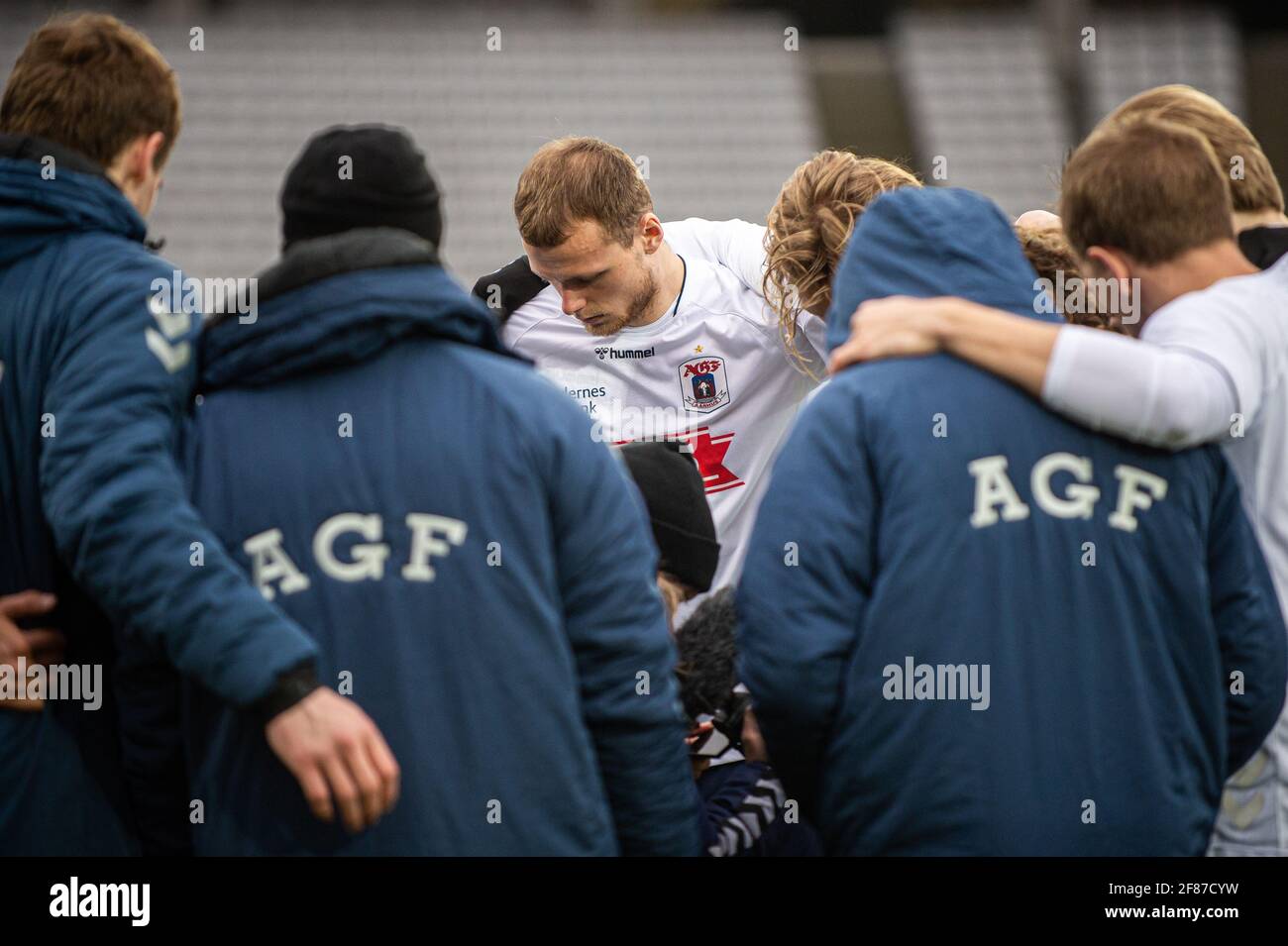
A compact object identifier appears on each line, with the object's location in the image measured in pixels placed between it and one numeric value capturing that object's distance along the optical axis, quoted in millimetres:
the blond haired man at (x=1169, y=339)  2016
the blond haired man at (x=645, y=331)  3545
